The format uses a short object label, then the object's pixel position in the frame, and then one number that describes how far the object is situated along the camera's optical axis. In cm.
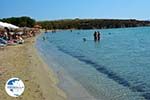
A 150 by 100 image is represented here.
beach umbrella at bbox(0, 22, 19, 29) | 1489
